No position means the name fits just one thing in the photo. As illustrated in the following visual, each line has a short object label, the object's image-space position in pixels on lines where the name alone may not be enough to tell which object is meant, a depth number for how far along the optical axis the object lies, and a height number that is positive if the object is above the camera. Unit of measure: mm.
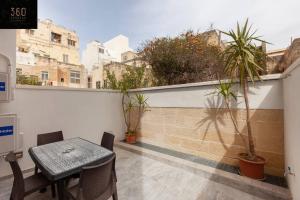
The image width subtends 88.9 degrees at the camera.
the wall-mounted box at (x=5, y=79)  2602 +353
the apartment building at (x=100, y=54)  16172 +5488
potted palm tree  2586 +626
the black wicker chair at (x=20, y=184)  1657 -1038
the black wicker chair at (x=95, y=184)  1445 -866
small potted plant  4867 -355
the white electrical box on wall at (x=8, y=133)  2615 -584
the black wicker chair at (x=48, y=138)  2717 -719
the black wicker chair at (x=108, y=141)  2595 -737
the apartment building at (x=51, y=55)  14023 +5329
